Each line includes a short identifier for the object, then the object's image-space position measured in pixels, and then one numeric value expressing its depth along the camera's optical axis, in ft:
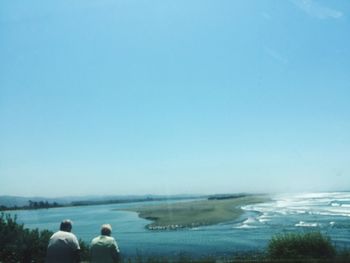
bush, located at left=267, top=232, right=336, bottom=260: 43.57
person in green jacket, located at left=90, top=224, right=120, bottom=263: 27.02
